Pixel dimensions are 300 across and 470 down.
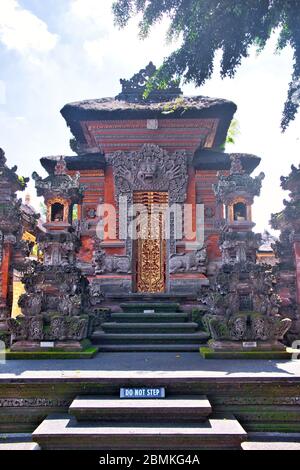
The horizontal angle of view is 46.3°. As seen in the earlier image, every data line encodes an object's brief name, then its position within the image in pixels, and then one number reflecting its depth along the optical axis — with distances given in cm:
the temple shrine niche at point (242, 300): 621
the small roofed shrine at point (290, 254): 757
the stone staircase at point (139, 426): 363
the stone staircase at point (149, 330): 687
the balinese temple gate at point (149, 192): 1023
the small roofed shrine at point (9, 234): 739
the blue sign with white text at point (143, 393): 428
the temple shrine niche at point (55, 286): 636
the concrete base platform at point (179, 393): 435
